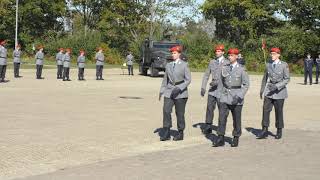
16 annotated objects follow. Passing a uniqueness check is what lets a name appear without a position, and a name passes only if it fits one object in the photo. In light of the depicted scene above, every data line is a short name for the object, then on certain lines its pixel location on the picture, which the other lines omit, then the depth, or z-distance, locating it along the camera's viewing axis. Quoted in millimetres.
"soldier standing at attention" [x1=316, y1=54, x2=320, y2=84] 33938
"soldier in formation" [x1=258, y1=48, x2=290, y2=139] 11609
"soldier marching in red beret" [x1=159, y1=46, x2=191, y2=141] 11062
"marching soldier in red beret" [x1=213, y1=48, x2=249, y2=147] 10414
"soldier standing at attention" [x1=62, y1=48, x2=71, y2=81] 30125
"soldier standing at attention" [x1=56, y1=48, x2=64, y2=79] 31359
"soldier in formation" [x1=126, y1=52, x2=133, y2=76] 38281
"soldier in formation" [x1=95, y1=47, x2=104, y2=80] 31781
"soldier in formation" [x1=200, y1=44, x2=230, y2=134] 11977
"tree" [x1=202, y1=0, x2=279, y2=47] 64812
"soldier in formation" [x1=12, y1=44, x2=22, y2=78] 31209
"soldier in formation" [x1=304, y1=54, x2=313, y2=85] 32938
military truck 36562
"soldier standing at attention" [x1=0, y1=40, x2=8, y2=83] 27125
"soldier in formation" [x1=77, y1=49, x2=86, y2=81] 31016
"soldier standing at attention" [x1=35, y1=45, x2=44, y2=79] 30984
